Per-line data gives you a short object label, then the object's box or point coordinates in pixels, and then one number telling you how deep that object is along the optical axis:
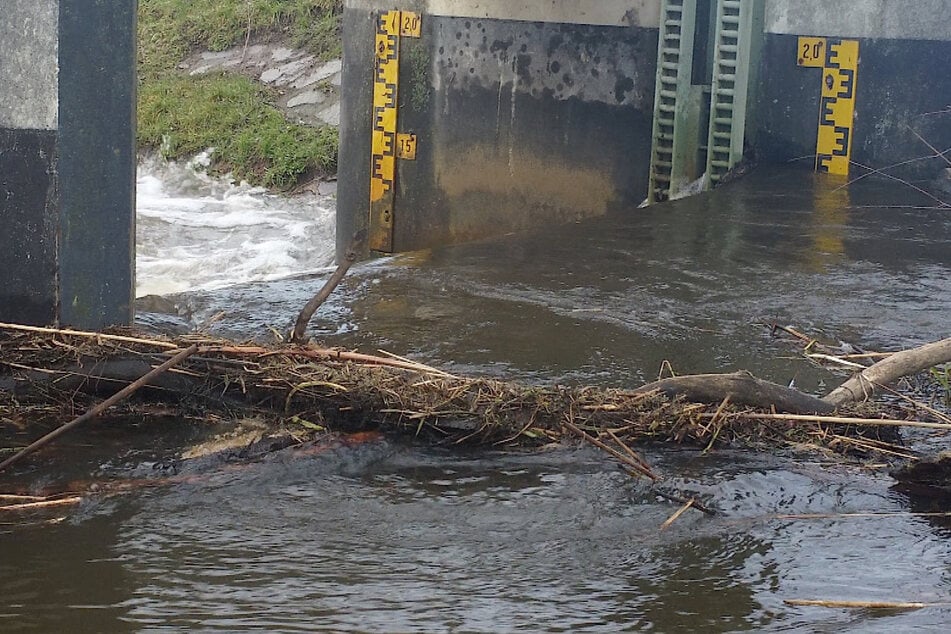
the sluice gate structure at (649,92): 10.58
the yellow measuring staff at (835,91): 10.65
